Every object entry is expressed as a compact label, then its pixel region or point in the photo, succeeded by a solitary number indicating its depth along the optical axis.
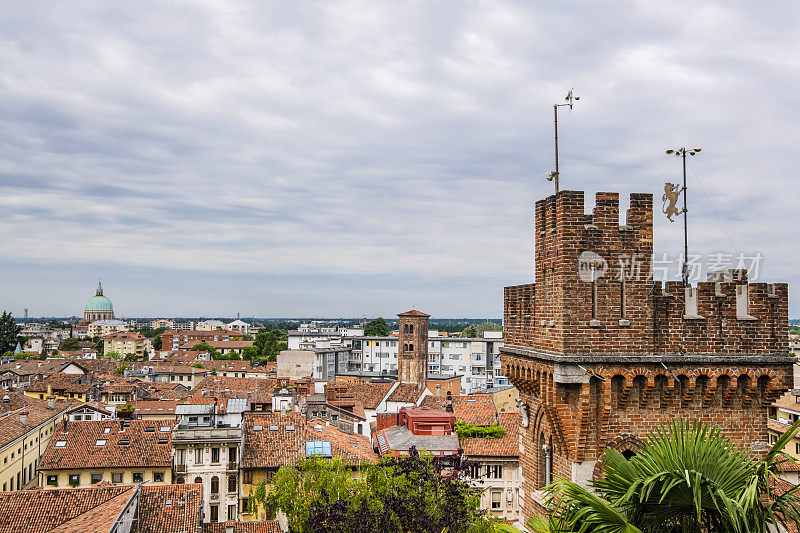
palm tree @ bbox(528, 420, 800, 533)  9.73
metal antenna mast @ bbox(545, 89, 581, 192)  14.35
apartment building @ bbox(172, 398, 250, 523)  48.66
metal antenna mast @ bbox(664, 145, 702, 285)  13.96
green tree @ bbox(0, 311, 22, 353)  195.29
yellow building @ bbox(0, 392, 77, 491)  54.12
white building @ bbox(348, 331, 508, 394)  139.12
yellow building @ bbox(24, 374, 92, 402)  100.62
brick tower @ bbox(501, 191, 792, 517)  12.87
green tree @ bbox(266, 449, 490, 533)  19.34
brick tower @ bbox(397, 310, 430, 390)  106.25
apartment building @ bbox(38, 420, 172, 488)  51.19
